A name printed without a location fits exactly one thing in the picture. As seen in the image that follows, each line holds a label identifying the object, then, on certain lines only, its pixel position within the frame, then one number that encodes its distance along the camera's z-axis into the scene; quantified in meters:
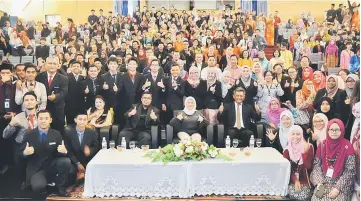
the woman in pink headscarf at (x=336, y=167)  4.11
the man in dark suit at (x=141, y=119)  5.83
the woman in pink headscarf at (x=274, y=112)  6.01
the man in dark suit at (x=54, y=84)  5.86
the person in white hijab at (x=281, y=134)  5.15
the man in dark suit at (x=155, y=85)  6.34
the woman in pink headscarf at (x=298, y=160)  4.52
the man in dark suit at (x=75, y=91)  6.27
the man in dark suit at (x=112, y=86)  6.29
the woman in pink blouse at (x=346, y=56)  10.01
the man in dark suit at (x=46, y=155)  4.65
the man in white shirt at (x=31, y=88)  5.53
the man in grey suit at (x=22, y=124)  5.01
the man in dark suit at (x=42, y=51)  10.73
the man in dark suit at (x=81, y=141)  5.04
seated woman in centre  5.79
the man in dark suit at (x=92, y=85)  6.20
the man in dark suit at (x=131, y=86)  6.36
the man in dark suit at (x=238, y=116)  5.91
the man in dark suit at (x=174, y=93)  6.30
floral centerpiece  4.52
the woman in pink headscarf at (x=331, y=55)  10.63
